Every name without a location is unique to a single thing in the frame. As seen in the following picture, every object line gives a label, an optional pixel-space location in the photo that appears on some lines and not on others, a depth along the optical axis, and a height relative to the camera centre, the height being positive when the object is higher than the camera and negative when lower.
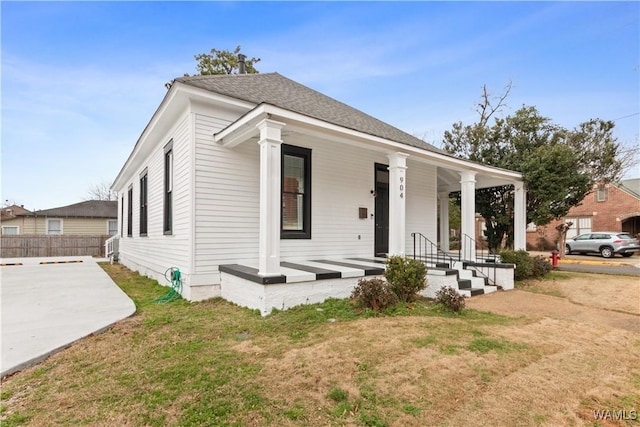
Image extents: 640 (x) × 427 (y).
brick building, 23.14 +0.27
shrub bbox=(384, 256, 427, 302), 5.77 -1.03
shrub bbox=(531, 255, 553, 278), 10.01 -1.47
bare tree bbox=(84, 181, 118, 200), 42.06 +3.52
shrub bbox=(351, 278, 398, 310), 5.26 -1.24
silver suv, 18.91 -1.46
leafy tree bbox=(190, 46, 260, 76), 21.41 +10.31
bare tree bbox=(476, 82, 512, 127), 22.12 +7.89
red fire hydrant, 12.45 -1.51
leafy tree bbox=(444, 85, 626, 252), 10.60 +2.28
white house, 5.59 +0.65
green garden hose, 6.48 -1.47
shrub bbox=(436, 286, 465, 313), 5.48 -1.37
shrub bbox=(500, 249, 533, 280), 9.14 -1.16
